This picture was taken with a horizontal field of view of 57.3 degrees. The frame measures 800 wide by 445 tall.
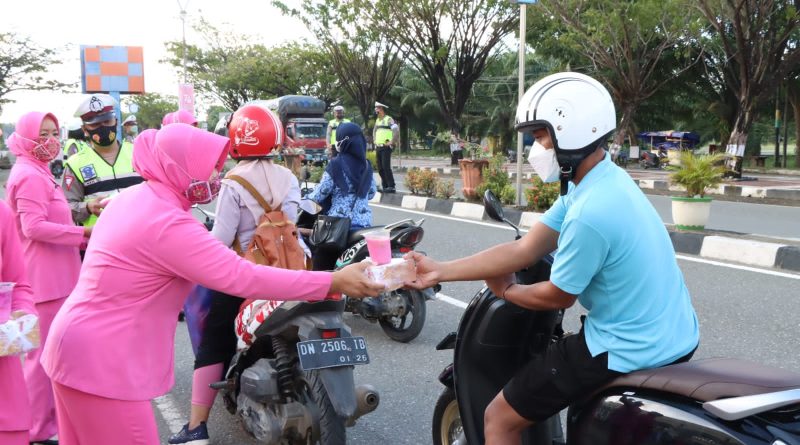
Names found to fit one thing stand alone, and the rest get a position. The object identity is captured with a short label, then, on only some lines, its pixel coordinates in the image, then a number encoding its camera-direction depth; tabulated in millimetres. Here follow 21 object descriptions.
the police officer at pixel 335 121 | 16984
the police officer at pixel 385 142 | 14979
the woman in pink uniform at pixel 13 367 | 2307
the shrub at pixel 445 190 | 13273
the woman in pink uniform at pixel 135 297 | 2197
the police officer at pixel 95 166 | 4477
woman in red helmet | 3504
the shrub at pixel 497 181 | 12203
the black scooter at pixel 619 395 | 1783
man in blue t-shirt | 2100
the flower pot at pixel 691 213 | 8922
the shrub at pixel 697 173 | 8781
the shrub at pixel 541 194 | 10836
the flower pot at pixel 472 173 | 12888
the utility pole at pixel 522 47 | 11000
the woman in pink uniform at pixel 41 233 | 3643
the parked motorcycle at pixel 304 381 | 2938
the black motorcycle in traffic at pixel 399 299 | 5102
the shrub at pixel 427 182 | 13758
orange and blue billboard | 29484
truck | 29406
